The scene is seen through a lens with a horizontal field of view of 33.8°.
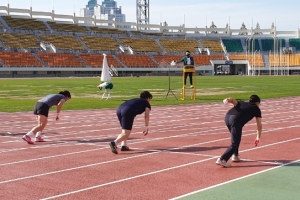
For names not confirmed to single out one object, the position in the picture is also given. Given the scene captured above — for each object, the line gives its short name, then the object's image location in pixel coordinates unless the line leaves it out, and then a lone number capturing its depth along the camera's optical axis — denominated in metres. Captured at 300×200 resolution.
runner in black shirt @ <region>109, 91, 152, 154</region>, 10.95
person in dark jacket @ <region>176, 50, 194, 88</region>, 26.95
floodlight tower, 127.19
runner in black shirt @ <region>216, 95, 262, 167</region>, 9.49
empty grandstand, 85.31
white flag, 27.69
